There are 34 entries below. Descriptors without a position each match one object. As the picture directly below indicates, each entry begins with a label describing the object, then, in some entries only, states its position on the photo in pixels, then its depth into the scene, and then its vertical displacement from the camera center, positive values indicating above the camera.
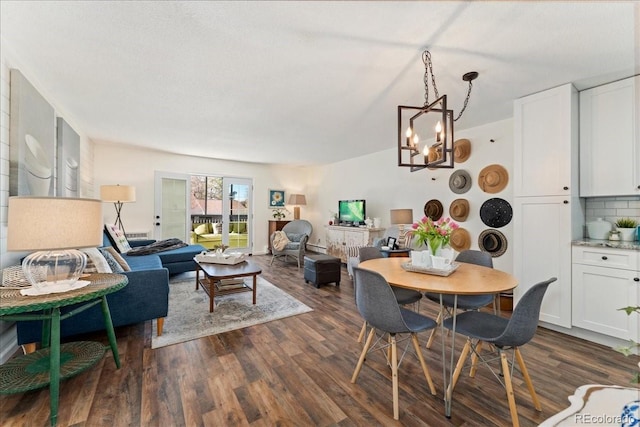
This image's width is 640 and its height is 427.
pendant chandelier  1.75 +0.60
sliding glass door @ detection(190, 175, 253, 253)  6.43 +0.01
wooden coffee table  2.90 -0.70
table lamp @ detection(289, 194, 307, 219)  6.96 +0.38
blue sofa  1.91 -0.84
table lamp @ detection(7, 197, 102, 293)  1.46 -0.13
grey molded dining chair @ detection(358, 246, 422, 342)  2.19 -0.71
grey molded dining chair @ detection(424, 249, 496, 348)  2.06 -0.70
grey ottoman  3.95 -0.89
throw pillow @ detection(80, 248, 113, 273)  2.16 -0.45
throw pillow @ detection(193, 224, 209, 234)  6.71 -0.42
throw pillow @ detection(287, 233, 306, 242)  5.86 -0.54
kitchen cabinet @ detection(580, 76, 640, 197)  2.32 +0.73
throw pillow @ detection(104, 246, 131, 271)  2.70 -0.51
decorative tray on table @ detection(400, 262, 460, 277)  1.78 -0.40
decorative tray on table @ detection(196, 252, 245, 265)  3.43 -0.62
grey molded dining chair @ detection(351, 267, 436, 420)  1.51 -0.63
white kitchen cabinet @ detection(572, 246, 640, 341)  2.17 -0.67
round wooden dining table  1.43 -0.42
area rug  2.50 -1.15
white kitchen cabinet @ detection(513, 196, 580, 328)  2.52 -0.35
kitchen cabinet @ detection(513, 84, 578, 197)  2.52 +0.75
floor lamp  4.30 +0.34
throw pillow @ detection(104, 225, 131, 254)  3.77 -0.39
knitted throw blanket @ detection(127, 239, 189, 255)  4.04 -0.58
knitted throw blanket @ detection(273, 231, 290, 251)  5.35 -0.57
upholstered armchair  5.29 -0.68
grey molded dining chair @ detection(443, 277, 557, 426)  1.38 -0.70
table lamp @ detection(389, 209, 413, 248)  4.40 -0.06
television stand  5.04 -0.51
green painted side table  1.44 -0.99
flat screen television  5.41 +0.05
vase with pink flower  1.90 -0.15
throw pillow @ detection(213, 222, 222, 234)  6.63 -0.38
